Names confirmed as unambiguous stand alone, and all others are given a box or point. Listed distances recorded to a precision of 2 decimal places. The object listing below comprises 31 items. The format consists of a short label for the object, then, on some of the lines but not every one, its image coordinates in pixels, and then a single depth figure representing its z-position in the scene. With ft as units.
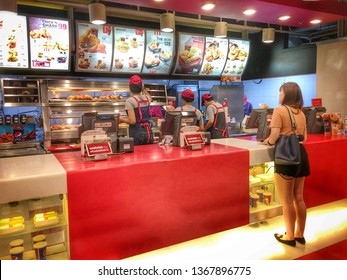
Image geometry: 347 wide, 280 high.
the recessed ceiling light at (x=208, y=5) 12.13
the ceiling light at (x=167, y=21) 14.66
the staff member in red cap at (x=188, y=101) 13.87
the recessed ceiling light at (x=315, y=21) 15.64
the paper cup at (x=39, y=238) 7.18
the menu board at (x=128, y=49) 16.85
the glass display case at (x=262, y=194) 10.35
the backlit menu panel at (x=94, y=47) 15.78
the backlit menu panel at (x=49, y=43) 14.73
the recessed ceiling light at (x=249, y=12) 13.59
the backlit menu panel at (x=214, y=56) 19.90
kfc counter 6.99
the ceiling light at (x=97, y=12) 12.75
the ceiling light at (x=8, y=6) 11.82
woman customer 8.58
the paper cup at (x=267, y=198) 10.80
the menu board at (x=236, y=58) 20.98
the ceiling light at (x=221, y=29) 16.46
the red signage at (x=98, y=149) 7.93
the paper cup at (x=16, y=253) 6.71
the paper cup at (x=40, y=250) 6.98
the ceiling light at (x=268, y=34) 18.49
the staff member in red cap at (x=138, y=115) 12.35
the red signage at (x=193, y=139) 9.43
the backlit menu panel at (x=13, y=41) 14.02
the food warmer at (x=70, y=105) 14.82
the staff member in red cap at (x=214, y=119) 15.52
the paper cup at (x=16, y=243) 6.92
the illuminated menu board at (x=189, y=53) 18.76
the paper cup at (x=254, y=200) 10.46
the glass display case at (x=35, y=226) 7.12
